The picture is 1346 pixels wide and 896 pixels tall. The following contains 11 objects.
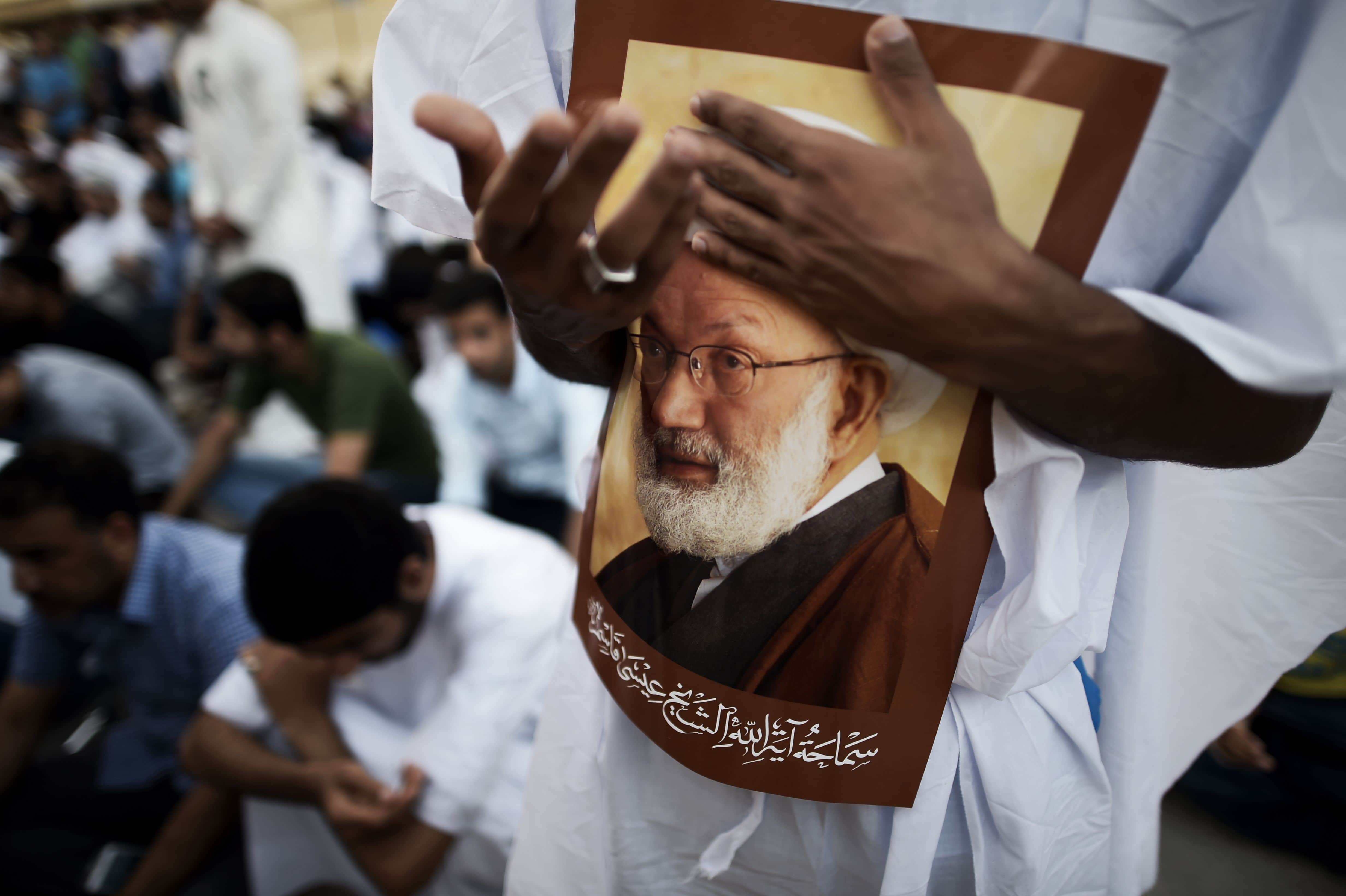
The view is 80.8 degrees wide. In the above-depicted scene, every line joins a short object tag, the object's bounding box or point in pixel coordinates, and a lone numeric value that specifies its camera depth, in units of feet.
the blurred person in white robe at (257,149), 9.31
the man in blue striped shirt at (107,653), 4.99
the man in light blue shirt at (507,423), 7.17
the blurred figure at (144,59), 30.30
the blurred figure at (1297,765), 4.81
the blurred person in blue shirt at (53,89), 28.81
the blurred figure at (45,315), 9.36
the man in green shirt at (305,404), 7.82
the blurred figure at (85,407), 7.67
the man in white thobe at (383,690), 4.19
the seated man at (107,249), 13.76
